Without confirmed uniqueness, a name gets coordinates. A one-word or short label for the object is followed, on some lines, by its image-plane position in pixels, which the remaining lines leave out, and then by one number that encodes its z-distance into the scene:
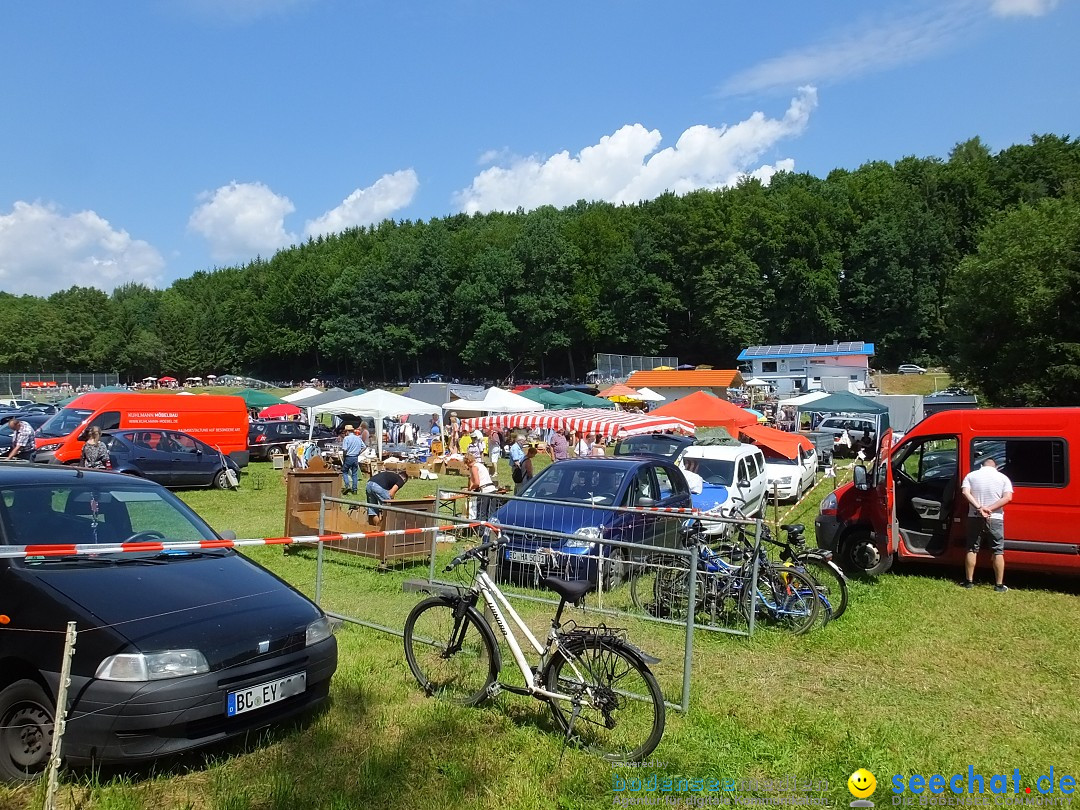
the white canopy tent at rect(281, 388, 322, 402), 40.82
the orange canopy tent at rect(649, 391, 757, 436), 22.95
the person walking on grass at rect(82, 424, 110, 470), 15.00
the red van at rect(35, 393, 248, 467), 18.77
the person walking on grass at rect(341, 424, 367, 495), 18.67
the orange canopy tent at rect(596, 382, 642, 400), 39.44
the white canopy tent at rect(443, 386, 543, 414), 30.33
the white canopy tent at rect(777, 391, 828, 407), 35.28
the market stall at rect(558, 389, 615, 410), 36.81
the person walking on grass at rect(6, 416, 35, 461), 19.09
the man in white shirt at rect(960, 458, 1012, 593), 8.50
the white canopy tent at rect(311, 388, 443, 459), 25.36
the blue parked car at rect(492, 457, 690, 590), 5.89
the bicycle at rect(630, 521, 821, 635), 7.00
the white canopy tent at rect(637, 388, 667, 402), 40.28
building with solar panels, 52.97
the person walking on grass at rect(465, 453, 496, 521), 13.89
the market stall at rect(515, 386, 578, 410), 36.69
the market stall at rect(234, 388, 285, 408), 36.47
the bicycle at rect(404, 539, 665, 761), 4.28
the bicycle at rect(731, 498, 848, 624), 7.46
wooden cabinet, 9.44
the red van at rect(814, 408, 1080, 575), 8.71
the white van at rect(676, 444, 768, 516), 15.03
